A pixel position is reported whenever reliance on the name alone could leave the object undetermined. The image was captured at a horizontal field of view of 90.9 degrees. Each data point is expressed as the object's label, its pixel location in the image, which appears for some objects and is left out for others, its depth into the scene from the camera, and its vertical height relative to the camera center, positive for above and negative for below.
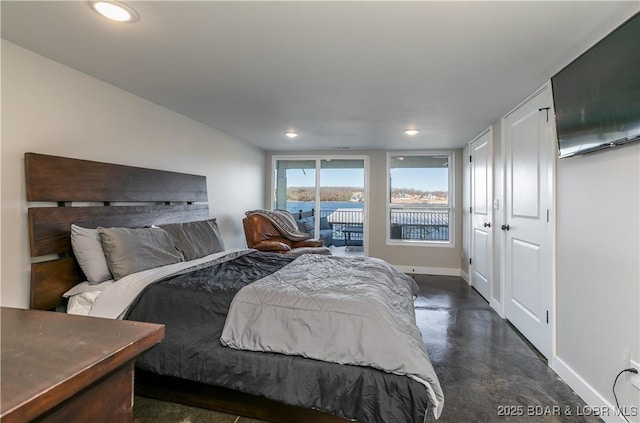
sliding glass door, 5.78 +0.20
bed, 1.59 -0.66
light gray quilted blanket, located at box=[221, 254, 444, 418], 1.57 -0.66
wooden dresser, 0.53 -0.30
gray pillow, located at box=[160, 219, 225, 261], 2.86 -0.30
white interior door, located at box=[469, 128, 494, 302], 3.82 -0.13
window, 5.58 +0.12
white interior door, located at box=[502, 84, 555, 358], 2.47 -0.13
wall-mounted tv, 1.49 +0.59
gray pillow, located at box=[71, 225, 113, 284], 2.08 -0.31
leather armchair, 4.04 -0.43
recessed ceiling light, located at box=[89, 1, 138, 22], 1.51 +0.98
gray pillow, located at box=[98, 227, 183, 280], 2.14 -0.30
